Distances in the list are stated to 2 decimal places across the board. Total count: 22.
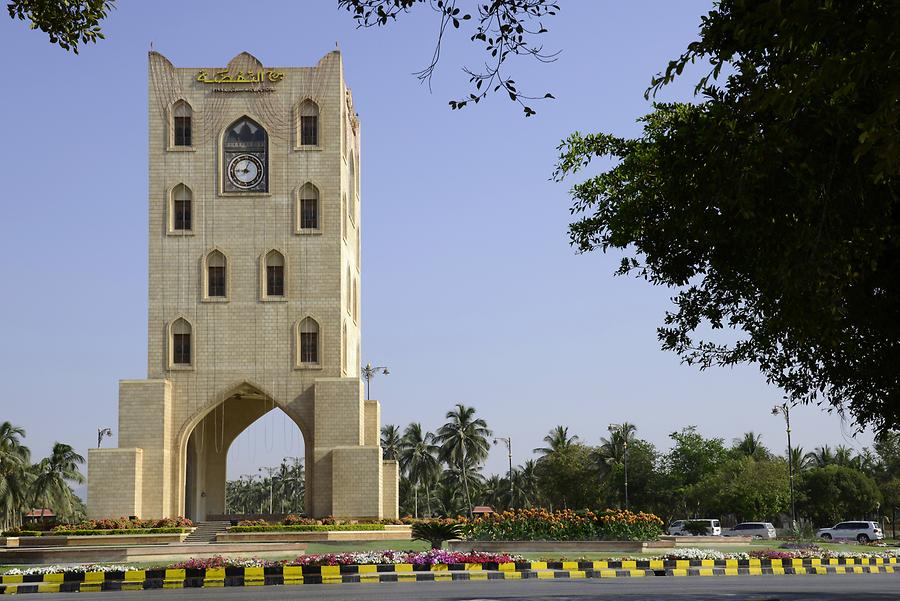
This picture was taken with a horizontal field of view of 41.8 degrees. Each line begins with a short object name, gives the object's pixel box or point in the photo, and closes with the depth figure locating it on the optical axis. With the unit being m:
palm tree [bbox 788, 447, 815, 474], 84.42
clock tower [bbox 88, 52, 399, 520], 44.69
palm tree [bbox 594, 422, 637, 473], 83.12
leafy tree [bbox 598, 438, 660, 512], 76.81
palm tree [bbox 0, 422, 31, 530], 60.16
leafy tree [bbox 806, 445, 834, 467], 93.31
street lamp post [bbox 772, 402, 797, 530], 60.56
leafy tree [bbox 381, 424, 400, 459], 91.12
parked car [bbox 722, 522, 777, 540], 54.88
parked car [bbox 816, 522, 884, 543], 53.31
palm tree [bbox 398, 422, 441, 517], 91.00
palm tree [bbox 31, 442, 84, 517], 67.06
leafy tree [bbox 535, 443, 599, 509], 75.88
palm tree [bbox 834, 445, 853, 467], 91.12
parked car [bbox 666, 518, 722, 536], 54.59
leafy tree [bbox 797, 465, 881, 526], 70.94
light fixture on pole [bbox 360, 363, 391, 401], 65.31
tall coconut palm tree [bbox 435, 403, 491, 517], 88.44
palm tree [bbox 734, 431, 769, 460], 86.81
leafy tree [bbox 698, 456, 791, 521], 67.75
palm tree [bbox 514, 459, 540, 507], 95.38
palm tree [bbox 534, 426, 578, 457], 90.38
